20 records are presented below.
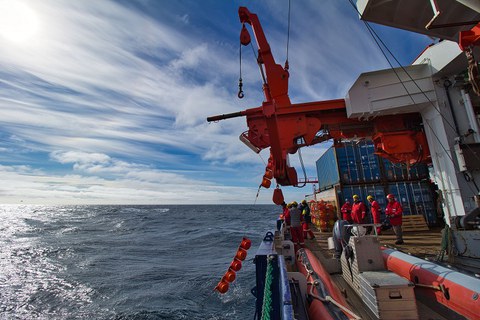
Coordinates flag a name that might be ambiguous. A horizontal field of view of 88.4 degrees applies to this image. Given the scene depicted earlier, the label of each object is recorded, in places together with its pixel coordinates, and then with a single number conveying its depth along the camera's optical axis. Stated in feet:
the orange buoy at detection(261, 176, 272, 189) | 23.27
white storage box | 10.46
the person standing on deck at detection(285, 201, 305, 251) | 27.73
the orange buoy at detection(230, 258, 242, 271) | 22.18
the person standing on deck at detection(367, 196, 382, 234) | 27.91
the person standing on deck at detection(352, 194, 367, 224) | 27.26
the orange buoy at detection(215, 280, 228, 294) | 21.44
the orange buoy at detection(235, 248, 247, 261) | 22.47
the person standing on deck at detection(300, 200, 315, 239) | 35.47
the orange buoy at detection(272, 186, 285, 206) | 23.40
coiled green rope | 6.37
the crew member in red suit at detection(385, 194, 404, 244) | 26.12
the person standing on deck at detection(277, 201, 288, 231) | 34.88
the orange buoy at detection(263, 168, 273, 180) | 23.38
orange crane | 23.49
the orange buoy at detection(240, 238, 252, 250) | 22.94
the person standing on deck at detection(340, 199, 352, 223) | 33.67
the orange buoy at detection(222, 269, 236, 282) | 22.06
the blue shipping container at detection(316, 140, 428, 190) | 40.42
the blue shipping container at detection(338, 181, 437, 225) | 37.76
